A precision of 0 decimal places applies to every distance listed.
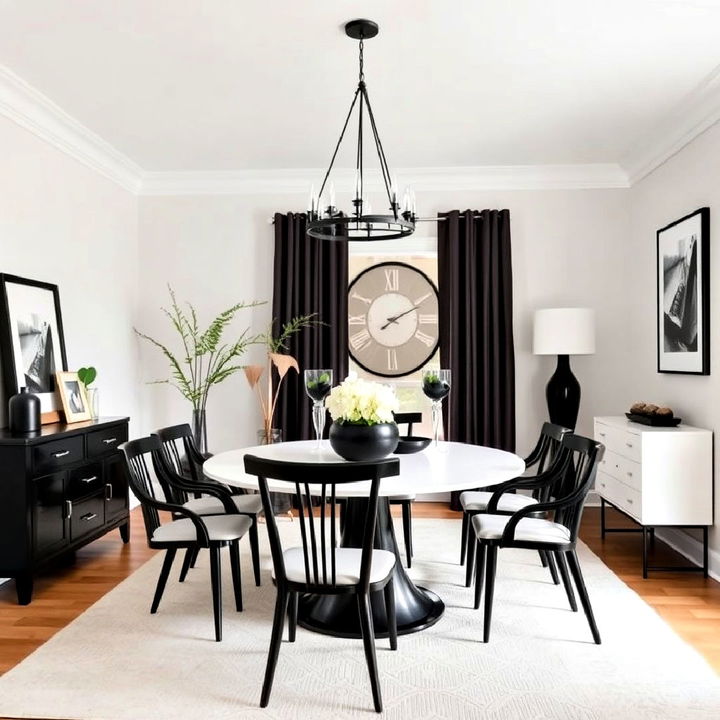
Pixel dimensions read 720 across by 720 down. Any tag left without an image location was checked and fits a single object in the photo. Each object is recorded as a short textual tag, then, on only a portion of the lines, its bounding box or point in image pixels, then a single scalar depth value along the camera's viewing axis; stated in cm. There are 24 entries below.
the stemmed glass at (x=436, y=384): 337
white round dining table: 273
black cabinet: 336
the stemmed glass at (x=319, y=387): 326
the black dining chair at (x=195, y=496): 336
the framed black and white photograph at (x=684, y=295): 402
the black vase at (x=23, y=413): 353
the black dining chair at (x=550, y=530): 286
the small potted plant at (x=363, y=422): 282
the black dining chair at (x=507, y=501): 352
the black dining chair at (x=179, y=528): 292
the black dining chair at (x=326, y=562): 229
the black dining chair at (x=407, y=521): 388
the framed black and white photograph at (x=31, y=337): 378
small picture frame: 412
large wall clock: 630
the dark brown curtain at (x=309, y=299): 563
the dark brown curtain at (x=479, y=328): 553
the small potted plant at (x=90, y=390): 437
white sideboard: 387
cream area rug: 236
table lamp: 505
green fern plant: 573
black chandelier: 305
